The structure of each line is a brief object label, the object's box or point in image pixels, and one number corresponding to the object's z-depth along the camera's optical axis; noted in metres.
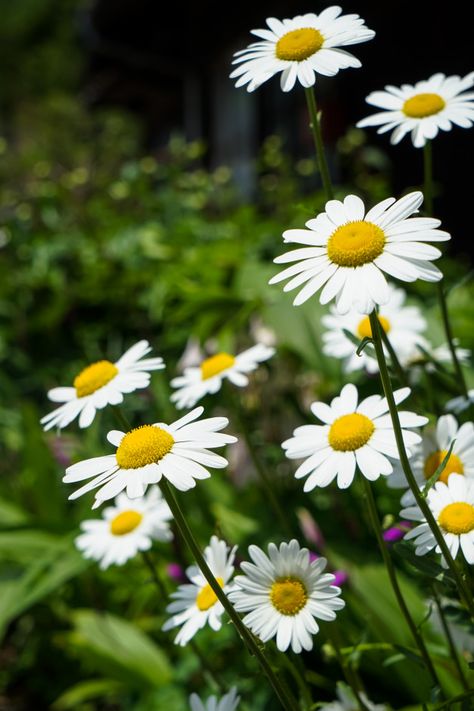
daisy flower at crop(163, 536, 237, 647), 0.76
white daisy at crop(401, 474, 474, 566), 0.69
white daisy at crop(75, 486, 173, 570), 1.04
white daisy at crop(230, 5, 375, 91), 0.73
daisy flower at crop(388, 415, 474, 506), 0.81
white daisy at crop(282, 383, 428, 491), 0.68
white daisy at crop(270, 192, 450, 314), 0.57
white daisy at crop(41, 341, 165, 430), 0.78
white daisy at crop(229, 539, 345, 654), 0.69
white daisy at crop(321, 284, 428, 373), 1.05
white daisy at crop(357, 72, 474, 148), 0.83
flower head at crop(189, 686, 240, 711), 0.76
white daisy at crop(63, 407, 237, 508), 0.59
